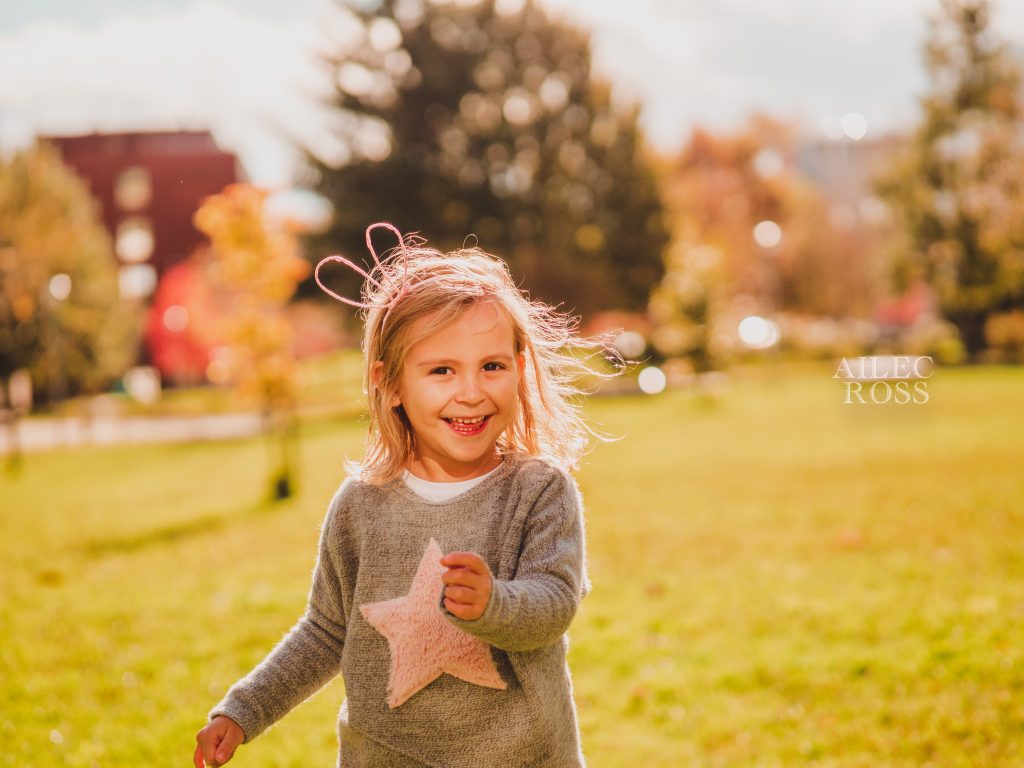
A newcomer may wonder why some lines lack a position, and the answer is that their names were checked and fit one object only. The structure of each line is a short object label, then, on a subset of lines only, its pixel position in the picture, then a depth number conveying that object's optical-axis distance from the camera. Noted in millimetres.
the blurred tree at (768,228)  49375
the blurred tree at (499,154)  29734
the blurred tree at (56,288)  20484
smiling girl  1940
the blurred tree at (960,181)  32031
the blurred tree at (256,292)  11555
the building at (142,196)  45969
